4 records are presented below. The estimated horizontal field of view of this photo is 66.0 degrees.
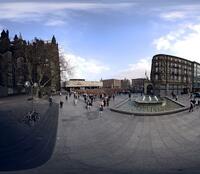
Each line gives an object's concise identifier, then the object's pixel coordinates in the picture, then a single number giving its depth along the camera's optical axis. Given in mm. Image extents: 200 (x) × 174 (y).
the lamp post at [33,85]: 28665
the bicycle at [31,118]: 15567
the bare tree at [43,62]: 30847
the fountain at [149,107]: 16536
